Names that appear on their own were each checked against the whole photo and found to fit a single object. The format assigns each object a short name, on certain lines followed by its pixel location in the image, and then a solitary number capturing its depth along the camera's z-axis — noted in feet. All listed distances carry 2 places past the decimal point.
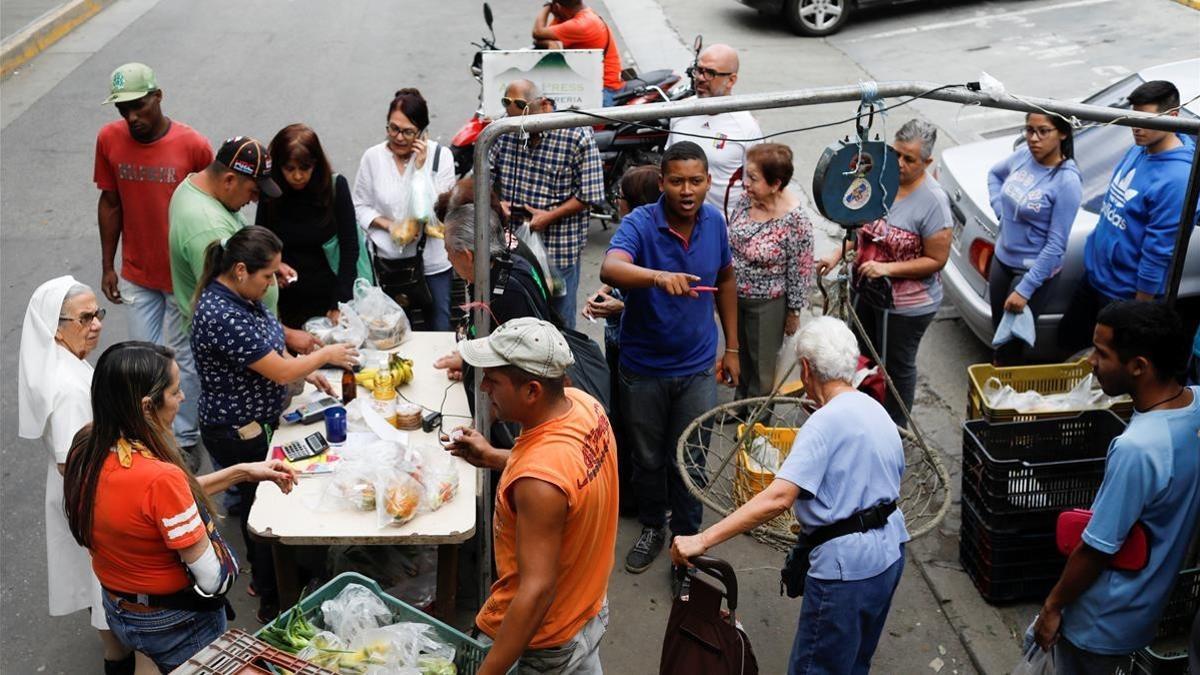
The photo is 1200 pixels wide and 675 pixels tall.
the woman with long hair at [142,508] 11.80
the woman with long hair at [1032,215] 19.45
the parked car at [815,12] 48.14
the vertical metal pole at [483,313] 12.27
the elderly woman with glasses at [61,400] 14.06
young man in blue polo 16.10
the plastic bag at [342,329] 18.16
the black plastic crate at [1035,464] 16.38
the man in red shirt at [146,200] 19.08
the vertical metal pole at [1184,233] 14.94
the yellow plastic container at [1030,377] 19.10
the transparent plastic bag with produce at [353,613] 12.66
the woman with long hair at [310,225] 18.28
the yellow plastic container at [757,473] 15.38
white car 21.63
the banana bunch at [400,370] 17.56
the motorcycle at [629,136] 29.63
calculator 15.44
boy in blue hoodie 18.33
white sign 27.32
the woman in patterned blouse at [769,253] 18.45
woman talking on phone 20.79
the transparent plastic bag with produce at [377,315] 18.65
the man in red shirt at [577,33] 31.83
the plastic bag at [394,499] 14.12
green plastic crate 12.47
